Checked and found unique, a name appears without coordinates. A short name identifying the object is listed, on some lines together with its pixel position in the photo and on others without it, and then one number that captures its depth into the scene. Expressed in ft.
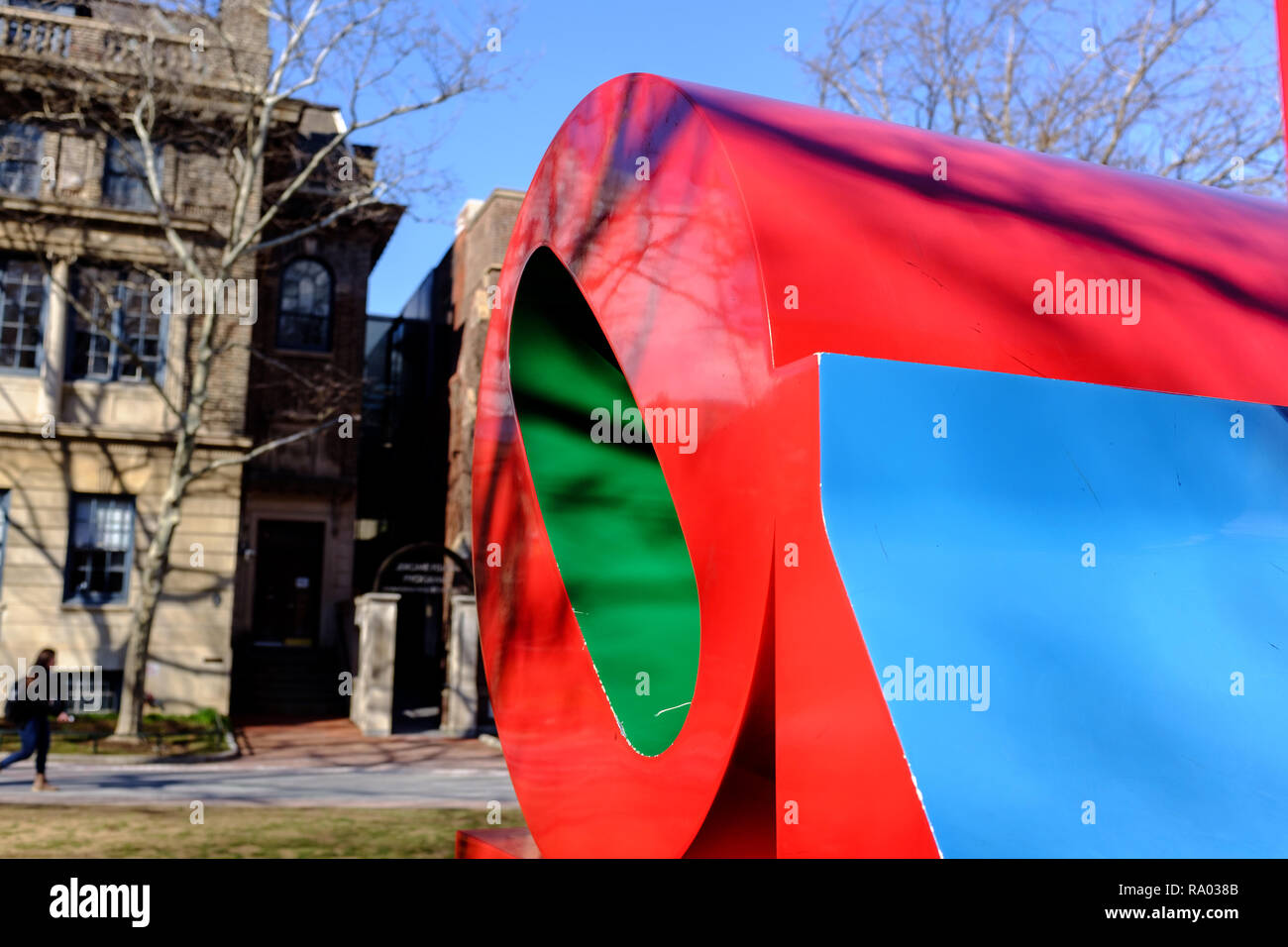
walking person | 37.17
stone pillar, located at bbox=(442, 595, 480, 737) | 66.80
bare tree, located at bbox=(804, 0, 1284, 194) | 54.49
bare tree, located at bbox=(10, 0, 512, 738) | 57.00
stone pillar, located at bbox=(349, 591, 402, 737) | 65.10
